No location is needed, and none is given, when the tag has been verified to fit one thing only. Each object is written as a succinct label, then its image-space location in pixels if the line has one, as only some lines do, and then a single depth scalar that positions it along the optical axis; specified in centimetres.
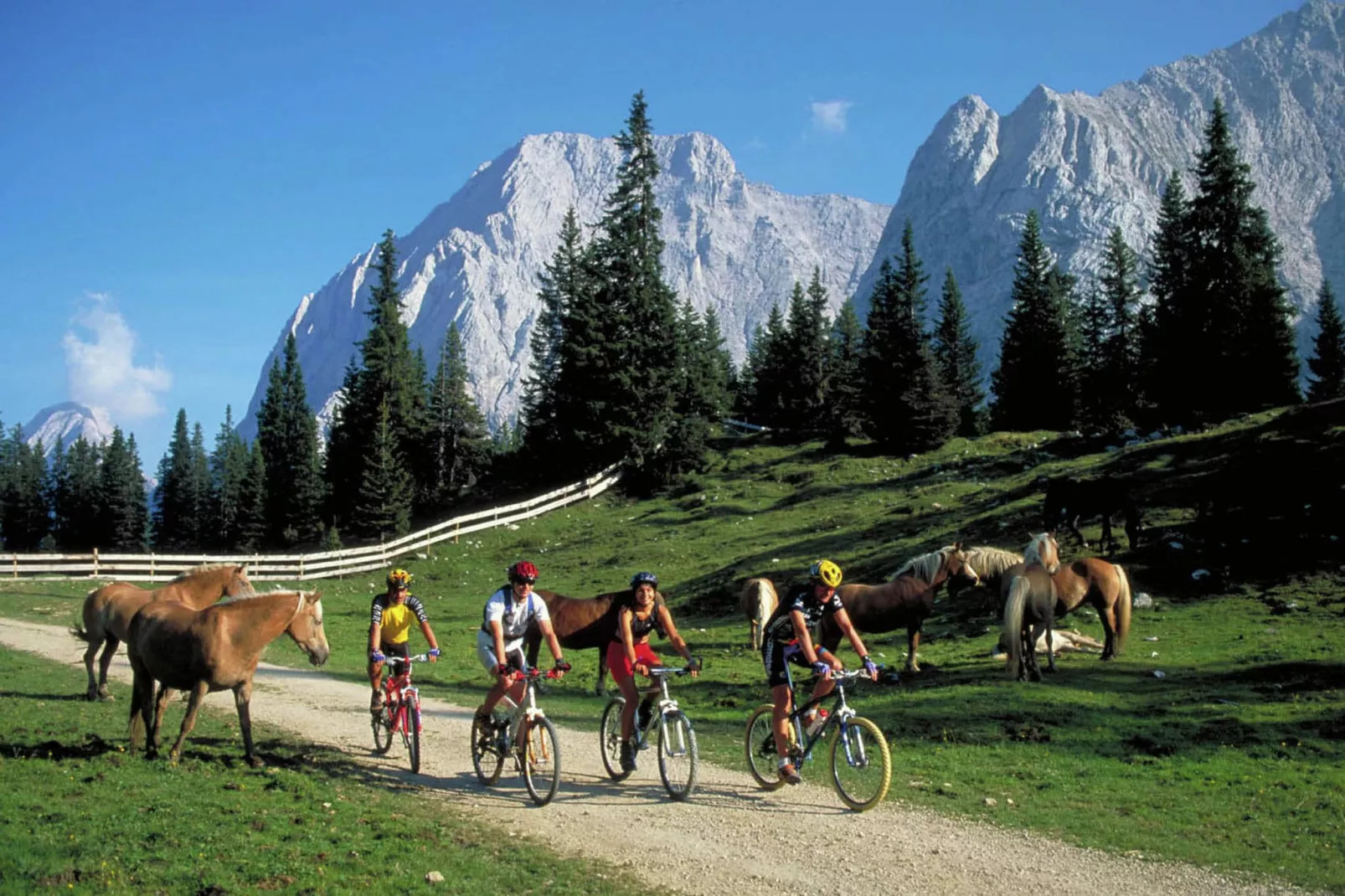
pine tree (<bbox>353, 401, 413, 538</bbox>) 5941
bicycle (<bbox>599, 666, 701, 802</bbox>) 1041
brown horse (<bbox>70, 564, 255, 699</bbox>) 1669
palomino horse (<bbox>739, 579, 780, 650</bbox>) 2298
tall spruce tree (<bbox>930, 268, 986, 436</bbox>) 6862
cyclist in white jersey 1059
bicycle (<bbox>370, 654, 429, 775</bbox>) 1216
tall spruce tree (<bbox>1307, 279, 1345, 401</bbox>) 6888
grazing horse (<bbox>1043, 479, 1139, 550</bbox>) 2655
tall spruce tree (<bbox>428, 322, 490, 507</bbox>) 7575
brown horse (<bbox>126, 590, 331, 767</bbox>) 1171
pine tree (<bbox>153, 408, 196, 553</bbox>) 10912
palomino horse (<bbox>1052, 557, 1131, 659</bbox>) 1920
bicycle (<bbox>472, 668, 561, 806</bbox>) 1041
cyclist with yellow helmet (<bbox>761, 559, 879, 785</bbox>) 1034
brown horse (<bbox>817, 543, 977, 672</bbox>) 1938
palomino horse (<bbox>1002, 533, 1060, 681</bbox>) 1712
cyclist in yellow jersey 1311
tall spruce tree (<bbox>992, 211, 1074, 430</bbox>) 6366
